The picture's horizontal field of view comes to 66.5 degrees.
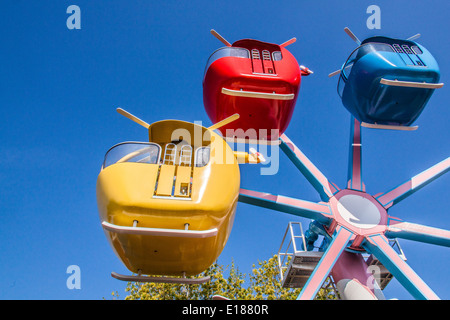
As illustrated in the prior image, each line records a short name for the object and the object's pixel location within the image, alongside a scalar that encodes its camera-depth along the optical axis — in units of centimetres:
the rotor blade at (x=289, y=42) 788
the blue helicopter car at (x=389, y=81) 654
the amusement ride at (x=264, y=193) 415
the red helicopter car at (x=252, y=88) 661
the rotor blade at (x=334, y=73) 959
